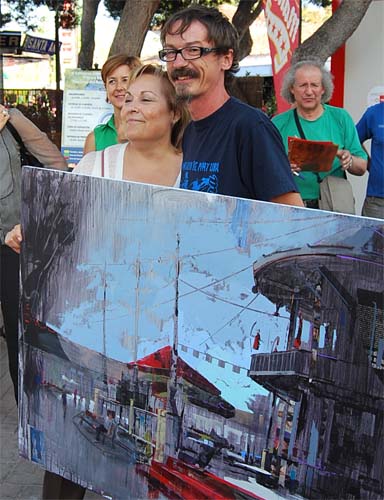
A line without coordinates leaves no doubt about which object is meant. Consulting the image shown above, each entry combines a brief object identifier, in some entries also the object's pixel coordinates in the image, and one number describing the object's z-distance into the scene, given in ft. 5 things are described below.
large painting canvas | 4.66
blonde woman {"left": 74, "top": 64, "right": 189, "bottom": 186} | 7.74
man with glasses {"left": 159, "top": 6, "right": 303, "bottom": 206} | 6.52
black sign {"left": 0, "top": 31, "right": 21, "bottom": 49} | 22.07
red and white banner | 17.58
